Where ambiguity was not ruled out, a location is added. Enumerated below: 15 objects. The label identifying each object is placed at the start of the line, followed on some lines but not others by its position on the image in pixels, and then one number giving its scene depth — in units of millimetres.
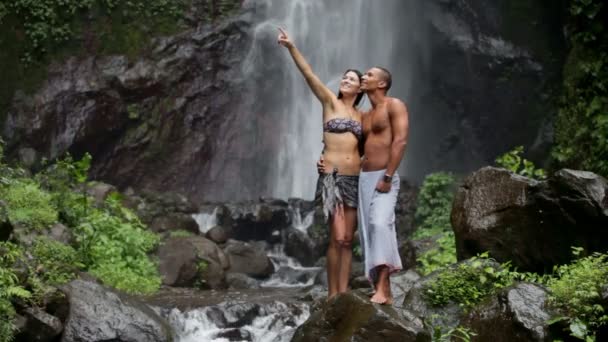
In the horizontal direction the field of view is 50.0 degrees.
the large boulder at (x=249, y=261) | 12961
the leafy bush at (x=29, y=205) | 9219
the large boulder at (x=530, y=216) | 6492
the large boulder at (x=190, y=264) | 10992
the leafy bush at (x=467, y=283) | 6133
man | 5242
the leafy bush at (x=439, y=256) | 8875
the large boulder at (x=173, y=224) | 14461
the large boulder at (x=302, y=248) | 14617
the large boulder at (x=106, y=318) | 6840
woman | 5438
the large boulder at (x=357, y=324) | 4832
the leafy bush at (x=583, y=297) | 4965
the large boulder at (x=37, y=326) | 6297
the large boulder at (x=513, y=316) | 5113
